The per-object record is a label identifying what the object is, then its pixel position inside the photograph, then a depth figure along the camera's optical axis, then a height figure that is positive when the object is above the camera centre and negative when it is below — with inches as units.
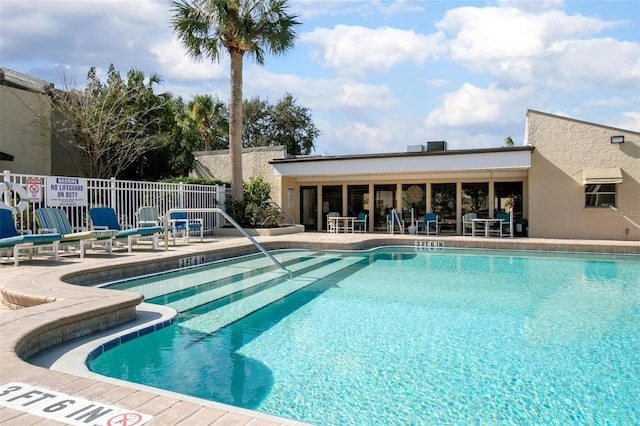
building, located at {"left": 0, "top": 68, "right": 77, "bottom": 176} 684.7 +139.1
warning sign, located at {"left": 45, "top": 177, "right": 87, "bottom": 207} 408.2 +17.4
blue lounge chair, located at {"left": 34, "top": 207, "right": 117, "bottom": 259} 348.8 -16.9
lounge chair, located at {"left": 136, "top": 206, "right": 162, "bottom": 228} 464.3 -7.8
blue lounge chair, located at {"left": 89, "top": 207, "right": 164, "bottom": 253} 396.5 -14.2
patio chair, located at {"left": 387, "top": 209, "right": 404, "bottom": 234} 670.5 -22.7
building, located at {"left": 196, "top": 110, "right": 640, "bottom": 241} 573.0 +41.2
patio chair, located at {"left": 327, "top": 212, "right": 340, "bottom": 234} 710.0 -28.3
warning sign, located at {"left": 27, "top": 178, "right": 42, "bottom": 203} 386.3 +18.3
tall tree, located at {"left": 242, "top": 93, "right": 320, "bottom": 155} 1429.6 +282.4
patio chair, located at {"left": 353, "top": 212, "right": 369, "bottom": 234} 719.1 -25.2
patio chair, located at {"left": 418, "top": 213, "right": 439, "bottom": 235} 672.4 -24.9
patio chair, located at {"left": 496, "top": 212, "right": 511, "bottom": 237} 637.3 -24.3
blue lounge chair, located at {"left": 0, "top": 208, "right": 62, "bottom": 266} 301.0 -21.2
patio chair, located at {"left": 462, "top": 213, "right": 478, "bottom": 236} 657.6 -20.4
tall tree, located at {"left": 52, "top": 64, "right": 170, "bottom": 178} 749.3 +156.5
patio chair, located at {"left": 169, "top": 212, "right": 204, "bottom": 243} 511.8 -17.8
